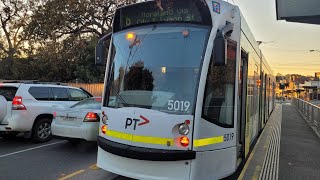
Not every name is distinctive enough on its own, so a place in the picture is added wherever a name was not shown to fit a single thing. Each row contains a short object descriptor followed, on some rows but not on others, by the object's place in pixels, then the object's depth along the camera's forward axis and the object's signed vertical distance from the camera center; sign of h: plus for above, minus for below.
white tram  3.43 -0.01
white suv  6.61 -0.52
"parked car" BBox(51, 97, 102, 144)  5.94 -0.87
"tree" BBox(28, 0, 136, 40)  20.04 +6.25
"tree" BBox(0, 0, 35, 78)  24.15 +5.94
